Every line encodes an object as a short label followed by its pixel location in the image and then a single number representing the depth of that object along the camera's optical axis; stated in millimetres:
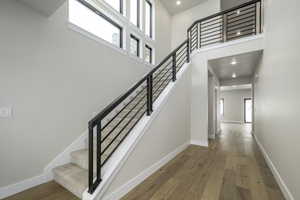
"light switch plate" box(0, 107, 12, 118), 1649
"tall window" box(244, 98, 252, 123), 9719
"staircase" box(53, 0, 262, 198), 1391
